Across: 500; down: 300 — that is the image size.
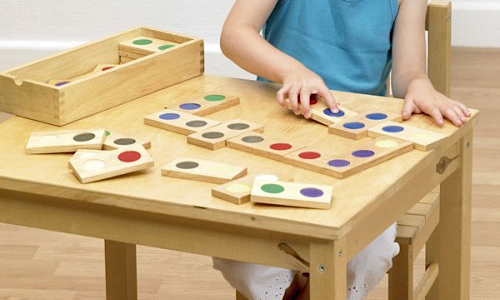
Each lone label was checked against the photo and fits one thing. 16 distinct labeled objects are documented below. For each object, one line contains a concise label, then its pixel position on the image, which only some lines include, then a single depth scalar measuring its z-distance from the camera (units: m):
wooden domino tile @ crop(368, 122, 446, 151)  2.01
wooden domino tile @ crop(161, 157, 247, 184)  1.89
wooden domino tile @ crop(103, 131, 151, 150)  2.01
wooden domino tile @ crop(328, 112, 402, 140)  2.06
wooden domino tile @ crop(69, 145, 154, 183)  1.88
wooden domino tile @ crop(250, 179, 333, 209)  1.78
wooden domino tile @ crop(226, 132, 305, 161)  1.98
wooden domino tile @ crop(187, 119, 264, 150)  2.02
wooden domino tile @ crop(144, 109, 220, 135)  2.08
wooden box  2.13
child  2.16
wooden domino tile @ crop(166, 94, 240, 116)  2.18
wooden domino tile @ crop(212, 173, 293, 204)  1.81
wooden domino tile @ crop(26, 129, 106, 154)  1.99
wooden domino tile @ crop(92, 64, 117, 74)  2.32
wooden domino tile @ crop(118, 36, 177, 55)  2.37
